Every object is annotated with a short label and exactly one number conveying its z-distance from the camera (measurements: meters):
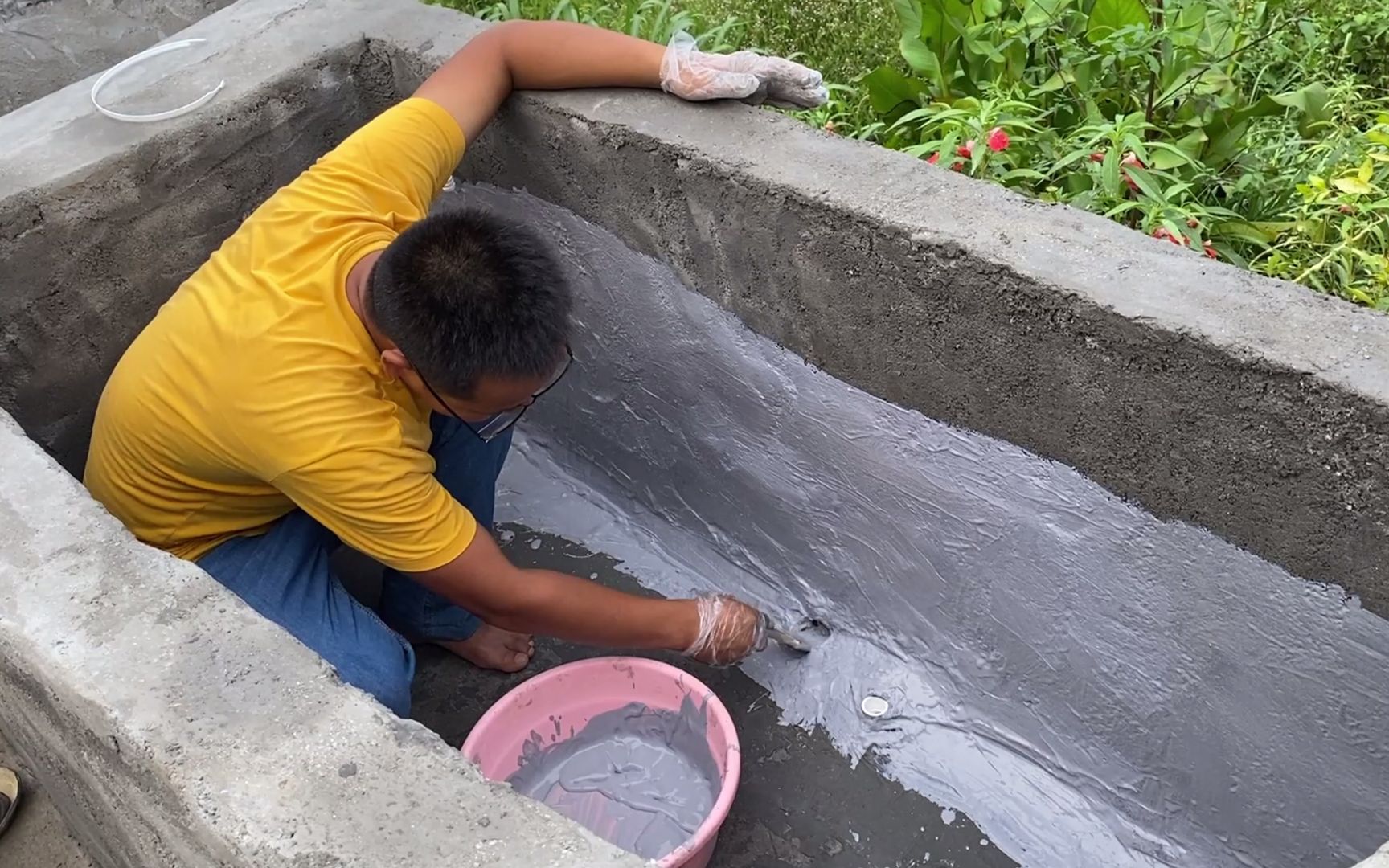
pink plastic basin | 1.91
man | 1.52
